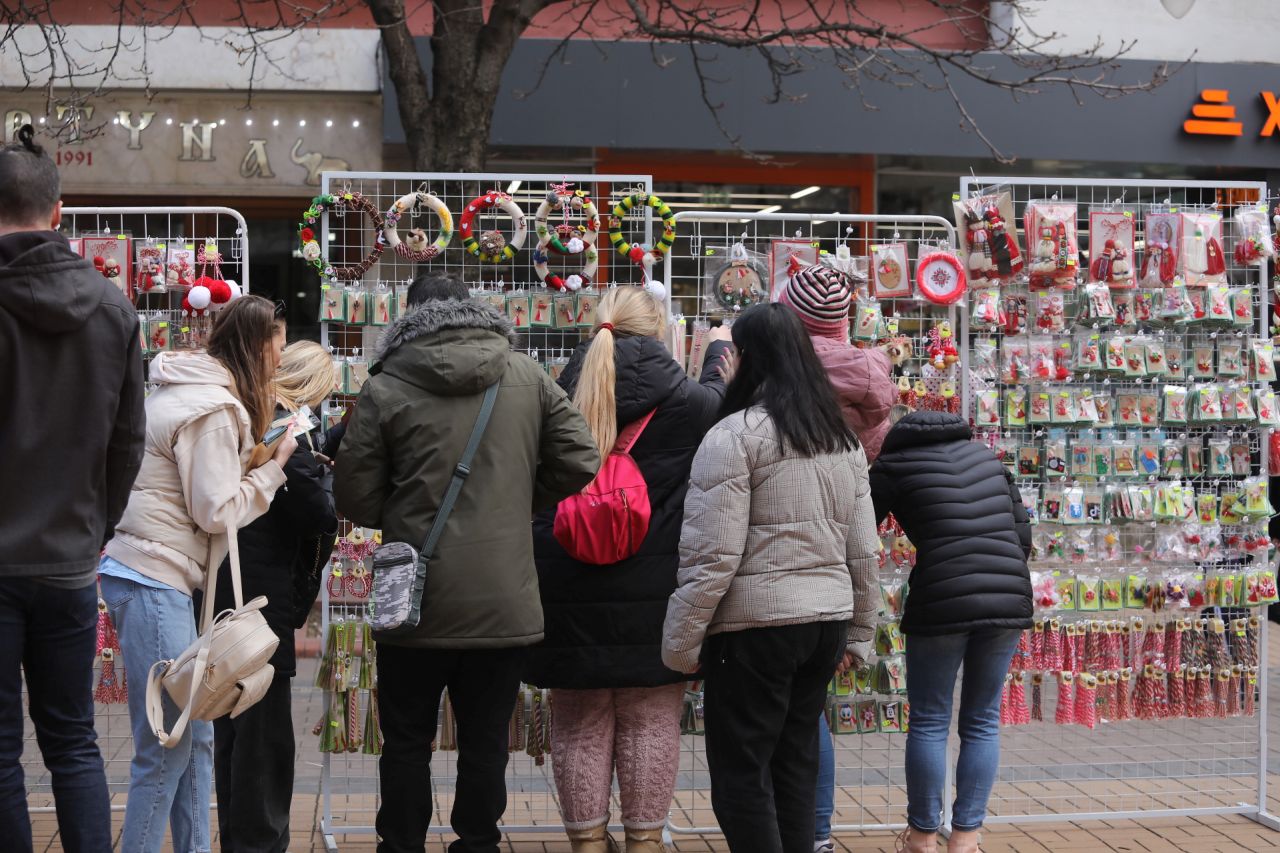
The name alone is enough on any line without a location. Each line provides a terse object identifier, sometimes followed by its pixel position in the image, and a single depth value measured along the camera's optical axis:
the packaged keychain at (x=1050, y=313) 5.60
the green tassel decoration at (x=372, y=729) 5.16
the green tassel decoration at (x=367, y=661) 5.16
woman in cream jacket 3.99
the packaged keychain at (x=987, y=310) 5.53
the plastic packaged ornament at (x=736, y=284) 5.48
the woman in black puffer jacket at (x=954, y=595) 4.68
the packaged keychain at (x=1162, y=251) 5.65
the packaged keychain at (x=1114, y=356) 5.61
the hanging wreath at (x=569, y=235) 5.37
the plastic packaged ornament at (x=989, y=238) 5.49
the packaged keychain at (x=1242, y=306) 5.71
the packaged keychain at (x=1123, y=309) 5.63
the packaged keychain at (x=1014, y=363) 5.56
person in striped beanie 4.82
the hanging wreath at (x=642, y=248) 5.35
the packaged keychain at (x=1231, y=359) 5.74
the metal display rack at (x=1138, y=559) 5.65
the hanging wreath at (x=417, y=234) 5.30
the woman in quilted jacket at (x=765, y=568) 3.93
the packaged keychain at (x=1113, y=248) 5.60
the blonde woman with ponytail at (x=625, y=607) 4.52
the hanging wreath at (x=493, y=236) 5.34
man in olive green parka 3.92
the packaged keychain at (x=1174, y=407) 5.66
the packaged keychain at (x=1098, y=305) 5.56
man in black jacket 3.28
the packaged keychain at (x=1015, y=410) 5.57
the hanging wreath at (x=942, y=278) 5.50
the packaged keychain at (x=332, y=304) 5.26
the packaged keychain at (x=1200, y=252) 5.65
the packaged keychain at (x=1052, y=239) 5.52
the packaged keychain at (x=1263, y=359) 5.76
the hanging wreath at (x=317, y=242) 5.27
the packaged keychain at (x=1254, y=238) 5.74
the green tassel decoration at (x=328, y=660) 5.14
